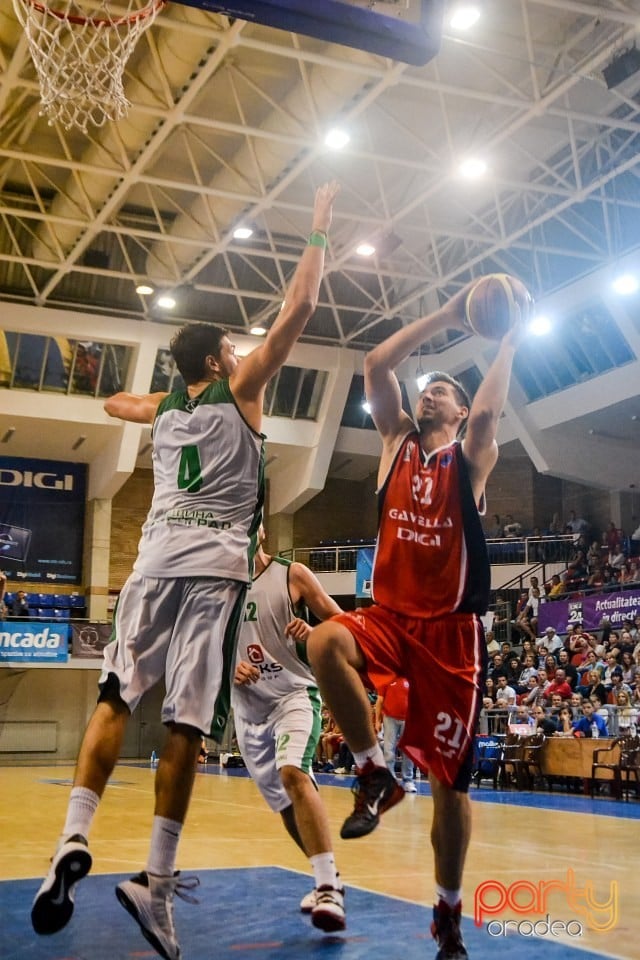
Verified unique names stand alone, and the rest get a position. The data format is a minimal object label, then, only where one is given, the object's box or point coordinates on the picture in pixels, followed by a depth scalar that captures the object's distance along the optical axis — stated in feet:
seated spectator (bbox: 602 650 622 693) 56.55
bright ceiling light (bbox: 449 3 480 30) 46.57
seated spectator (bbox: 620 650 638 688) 55.70
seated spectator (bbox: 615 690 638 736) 49.24
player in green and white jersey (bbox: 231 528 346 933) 17.08
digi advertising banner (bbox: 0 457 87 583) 94.94
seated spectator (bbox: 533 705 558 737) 52.75
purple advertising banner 67.05
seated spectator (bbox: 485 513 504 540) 94.94
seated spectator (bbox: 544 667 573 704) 56.59
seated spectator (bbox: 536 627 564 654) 68.90
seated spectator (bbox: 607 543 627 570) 76.99
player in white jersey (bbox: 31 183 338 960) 12.12
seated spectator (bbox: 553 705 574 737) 51.65
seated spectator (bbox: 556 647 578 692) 59.41
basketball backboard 16.02
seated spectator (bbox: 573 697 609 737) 50.37
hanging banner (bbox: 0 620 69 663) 84.43
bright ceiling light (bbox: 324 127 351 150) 57.21
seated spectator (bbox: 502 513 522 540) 93.35
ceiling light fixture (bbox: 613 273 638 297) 65.98
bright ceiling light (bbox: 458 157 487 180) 60.44
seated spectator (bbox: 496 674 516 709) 58.54
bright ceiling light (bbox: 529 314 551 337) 73.97
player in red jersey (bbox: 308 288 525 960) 13.53
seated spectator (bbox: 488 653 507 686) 68.94
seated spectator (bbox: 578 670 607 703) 53.93
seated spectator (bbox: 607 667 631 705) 53.45
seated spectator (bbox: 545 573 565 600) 78.04
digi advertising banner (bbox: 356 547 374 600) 88.53
